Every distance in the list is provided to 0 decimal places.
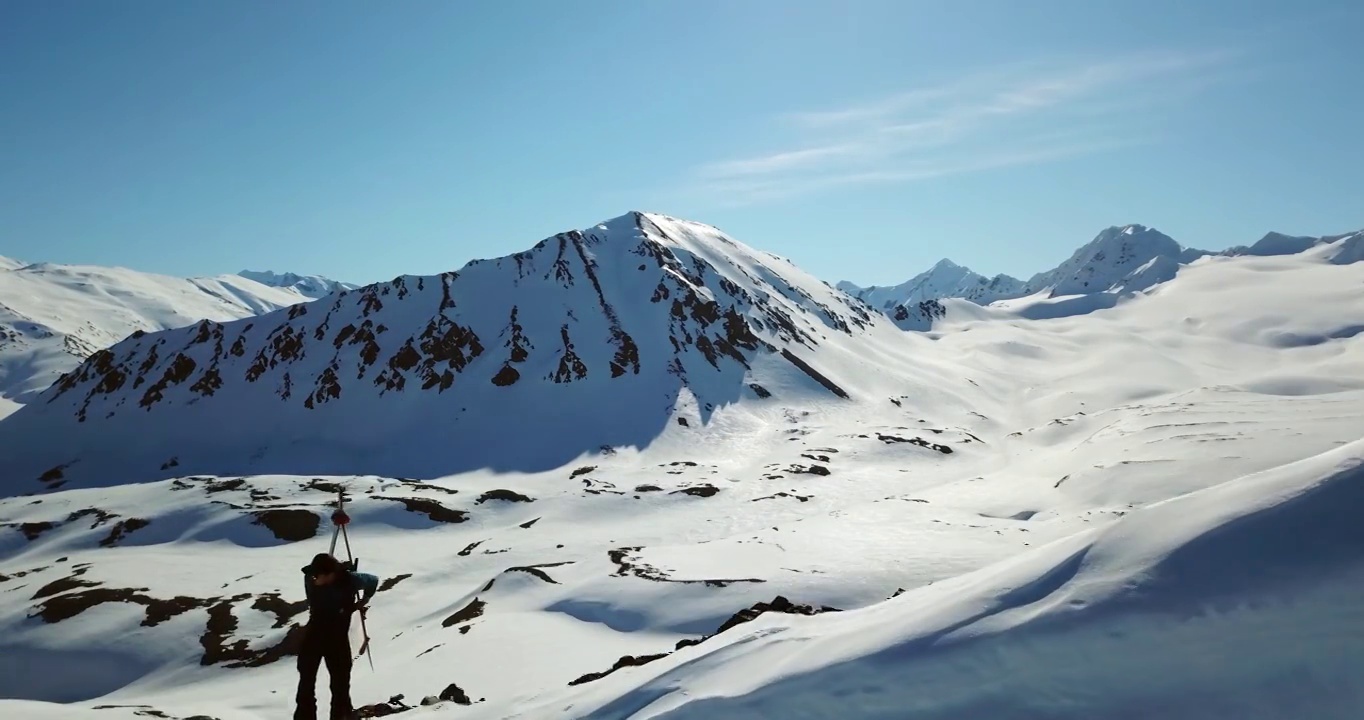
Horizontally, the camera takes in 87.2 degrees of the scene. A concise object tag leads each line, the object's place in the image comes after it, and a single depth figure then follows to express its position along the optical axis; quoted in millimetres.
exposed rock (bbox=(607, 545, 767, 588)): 43256
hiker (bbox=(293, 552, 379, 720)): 11727
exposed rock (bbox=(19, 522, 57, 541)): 73688
